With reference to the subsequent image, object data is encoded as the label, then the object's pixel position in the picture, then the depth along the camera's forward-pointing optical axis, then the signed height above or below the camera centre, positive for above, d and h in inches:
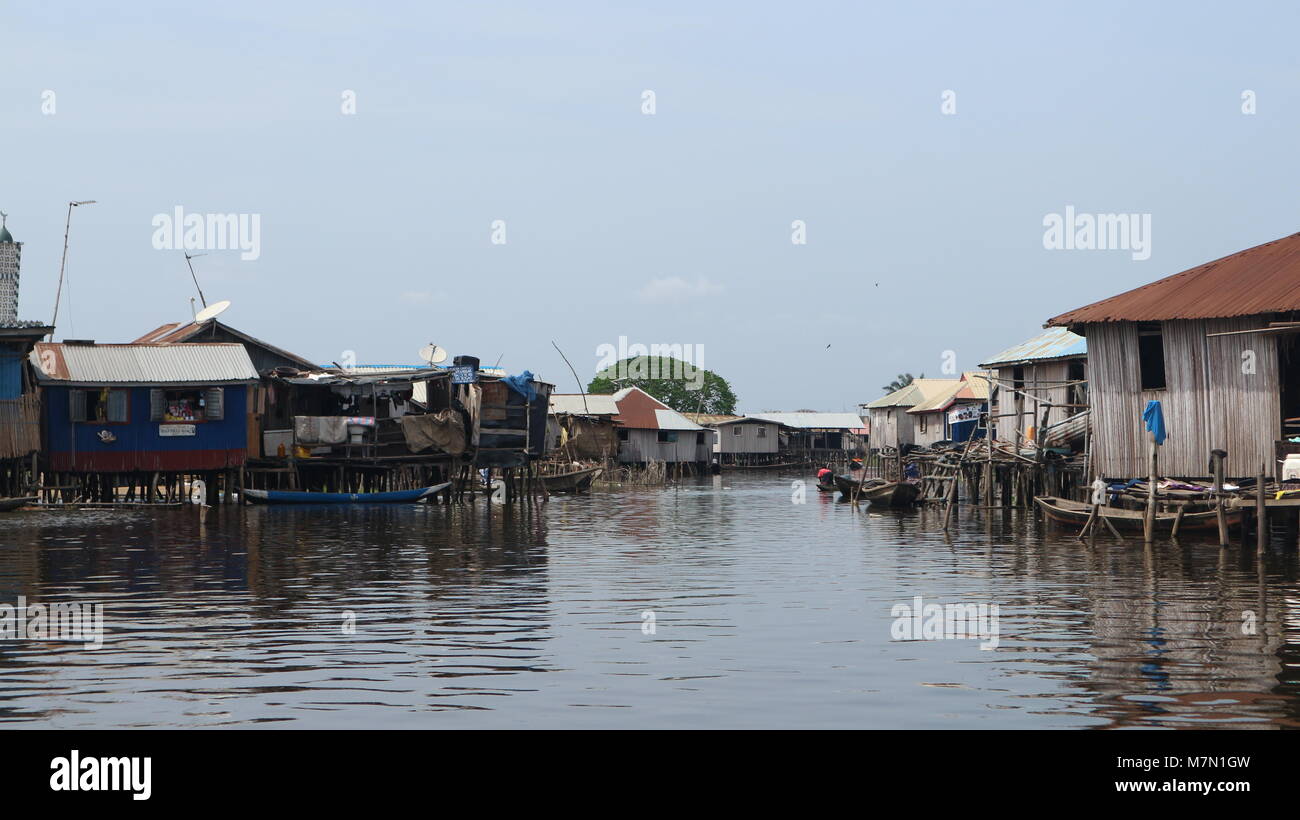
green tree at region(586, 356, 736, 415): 4220.0 +198.3
